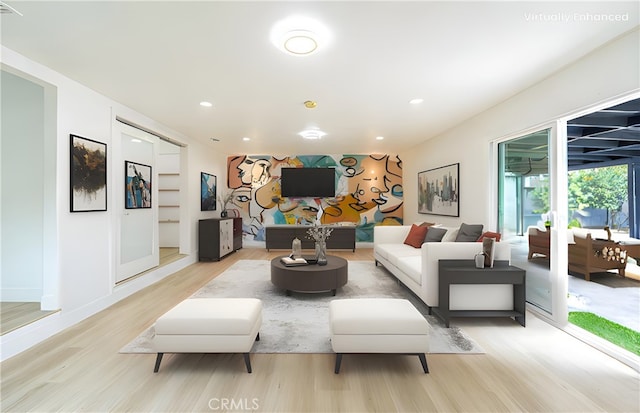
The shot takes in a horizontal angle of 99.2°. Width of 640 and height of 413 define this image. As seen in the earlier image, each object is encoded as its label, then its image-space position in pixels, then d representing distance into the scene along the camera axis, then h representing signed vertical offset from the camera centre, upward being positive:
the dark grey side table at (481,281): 2.75 -0.76
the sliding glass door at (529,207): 3.04 -0.01
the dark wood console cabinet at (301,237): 6.85 -0.78
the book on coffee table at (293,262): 3.79 -0.78
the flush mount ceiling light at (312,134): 4.97 +1.36
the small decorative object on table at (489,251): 2.86 -0.48
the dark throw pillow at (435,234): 4.31 -0.45
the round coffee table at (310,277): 3.47 -0.93
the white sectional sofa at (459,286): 2.87 -0.86
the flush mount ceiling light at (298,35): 1.96 +1.31
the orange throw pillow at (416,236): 4.64 -0.52
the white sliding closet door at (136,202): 3.79 +0.06
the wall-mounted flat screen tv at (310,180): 7.16 +0.67
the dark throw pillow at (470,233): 3.67 -0.36
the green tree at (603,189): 4.75 +0.32
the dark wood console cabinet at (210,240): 5.80 -0.73
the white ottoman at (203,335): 2.01 -0.96
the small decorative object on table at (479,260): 2.85 -0.57
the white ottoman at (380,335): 2.01 -0.96
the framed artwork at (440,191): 4.71 +0.29
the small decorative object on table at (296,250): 4.03 -0.65
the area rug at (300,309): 2.41 -1.23
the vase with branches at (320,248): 3.88 -0.61
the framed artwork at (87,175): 2.94 +0.35
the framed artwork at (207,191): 6.16 +0.34
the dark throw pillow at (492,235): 3.29 -0.36
